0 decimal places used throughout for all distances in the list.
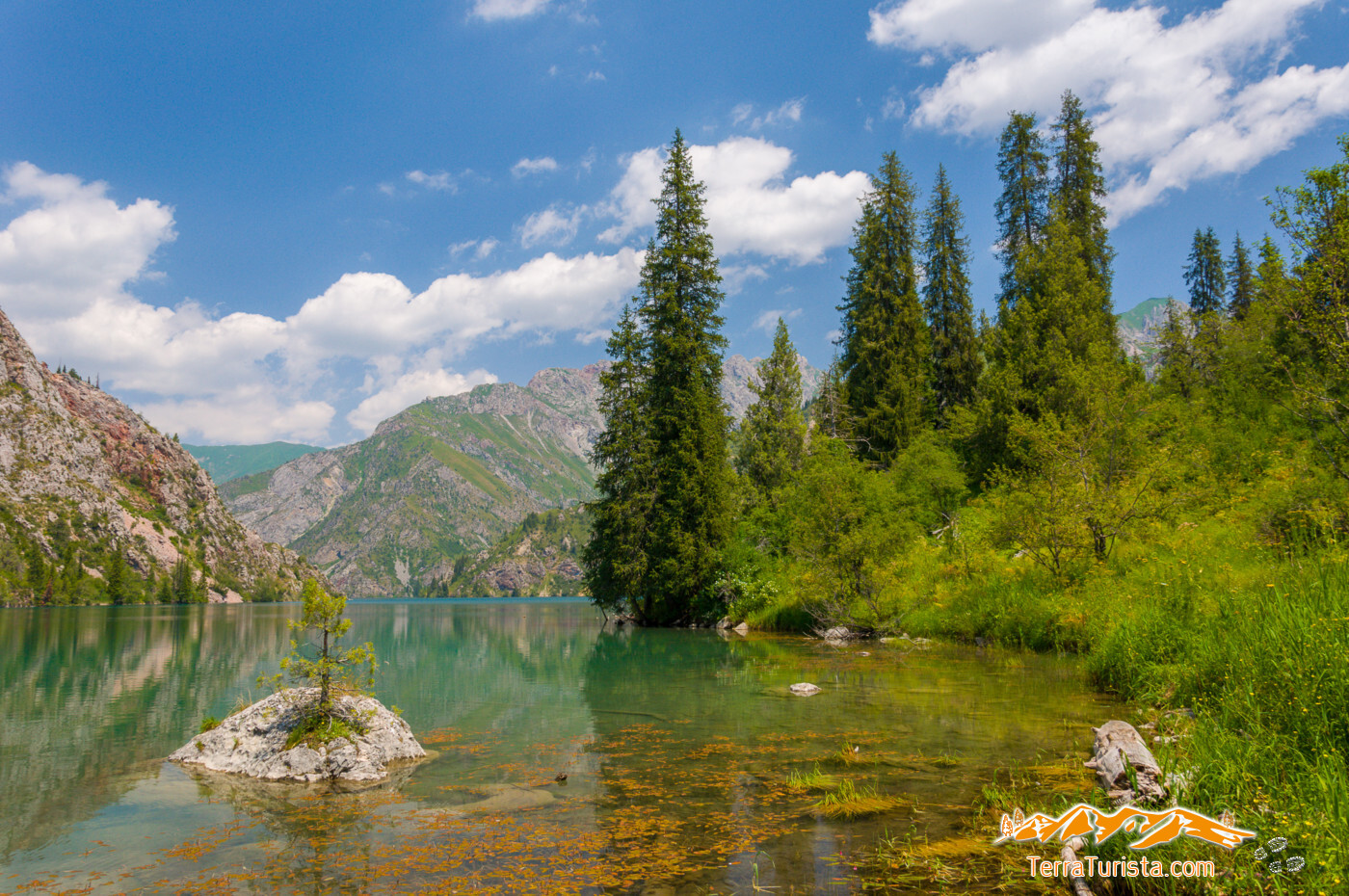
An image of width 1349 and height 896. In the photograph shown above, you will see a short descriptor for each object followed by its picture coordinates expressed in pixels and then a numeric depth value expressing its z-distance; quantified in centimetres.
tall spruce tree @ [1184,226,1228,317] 6862
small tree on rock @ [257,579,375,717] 1086
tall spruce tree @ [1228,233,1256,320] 6112
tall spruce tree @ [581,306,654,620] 4256
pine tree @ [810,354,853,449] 4912
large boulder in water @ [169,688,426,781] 1018
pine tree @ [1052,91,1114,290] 4700
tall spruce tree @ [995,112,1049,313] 4891
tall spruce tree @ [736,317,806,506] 5106
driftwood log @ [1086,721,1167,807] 643
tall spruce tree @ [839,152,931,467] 4722
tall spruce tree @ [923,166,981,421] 5119
